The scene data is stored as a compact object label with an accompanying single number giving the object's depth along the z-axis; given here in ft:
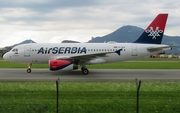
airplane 86.58
